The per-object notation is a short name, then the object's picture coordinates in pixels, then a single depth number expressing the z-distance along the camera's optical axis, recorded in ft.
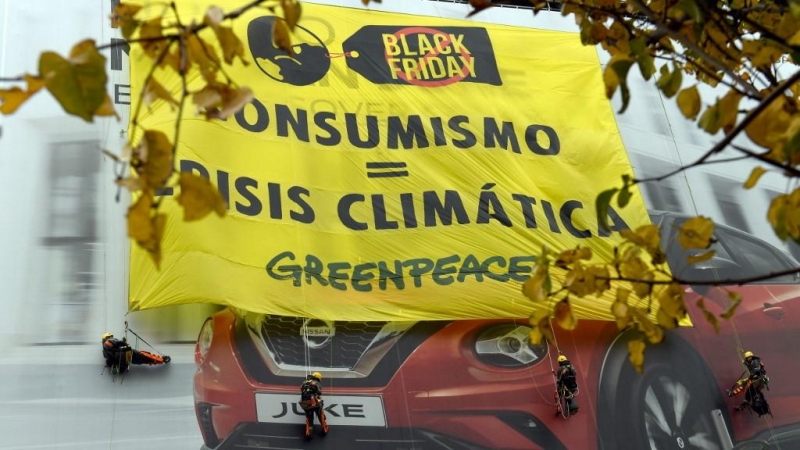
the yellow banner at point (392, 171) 53.01
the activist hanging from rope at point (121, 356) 49.44
